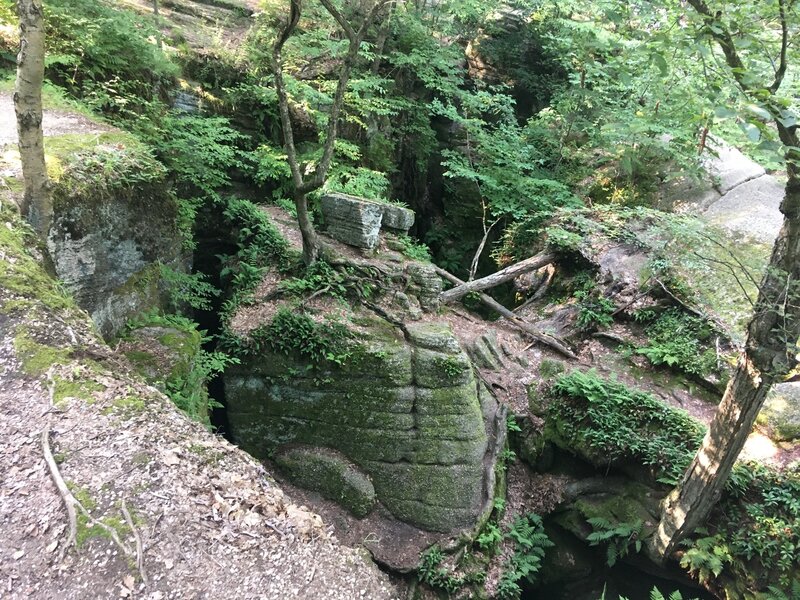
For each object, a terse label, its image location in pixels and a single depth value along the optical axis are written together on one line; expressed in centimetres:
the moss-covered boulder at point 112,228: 562
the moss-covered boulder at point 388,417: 750
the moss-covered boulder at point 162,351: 568
